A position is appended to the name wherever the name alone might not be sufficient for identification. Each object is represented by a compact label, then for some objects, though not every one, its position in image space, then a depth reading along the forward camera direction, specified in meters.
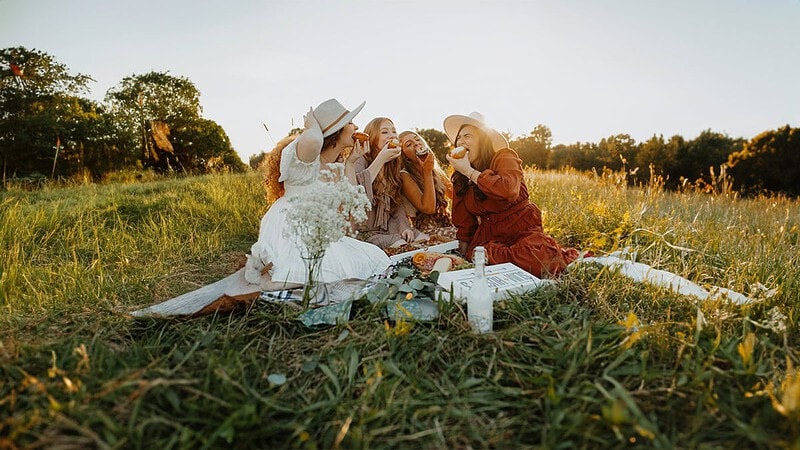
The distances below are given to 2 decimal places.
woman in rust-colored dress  3.56
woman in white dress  3.07
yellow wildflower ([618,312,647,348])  2.07
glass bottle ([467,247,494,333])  2.36
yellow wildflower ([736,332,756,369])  1.90
